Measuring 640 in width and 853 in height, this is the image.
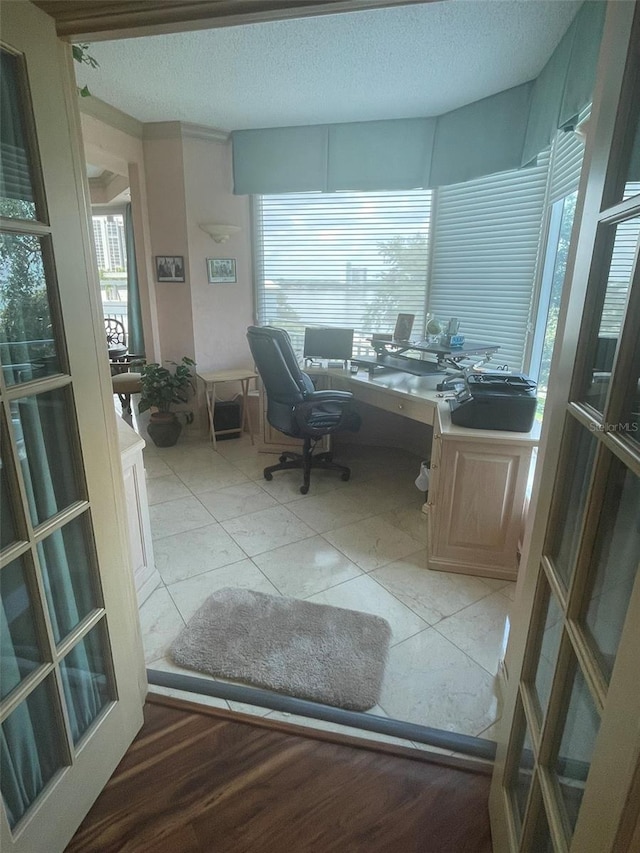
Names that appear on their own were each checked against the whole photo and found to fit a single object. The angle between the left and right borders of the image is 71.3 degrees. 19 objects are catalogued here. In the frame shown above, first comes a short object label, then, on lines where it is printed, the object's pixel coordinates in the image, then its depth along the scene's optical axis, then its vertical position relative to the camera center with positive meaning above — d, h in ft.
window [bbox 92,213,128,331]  21.66 +1.71
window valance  6.86 +3.37
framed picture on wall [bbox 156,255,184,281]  12.39 +0.83
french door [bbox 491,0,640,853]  1.94 -1.29
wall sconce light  12.16 +1.82
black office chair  9.25 -2.08
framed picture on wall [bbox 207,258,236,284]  12.70 +0.78
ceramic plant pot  12.65 -3.57
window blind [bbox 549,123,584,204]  7.17 +2.27
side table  12.47 -2.16
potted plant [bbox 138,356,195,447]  12.38 -2.61
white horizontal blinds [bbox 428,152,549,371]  8.98 +1.02
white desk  6.74 -2.96
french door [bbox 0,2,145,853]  2.86 -1.22
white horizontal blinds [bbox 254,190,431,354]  11.65 +1.08
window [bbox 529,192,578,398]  8.06 +0.34
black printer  6.68 -1.48
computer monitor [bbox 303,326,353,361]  11.51 -1.07
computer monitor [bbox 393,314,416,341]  10.75 -0.59
